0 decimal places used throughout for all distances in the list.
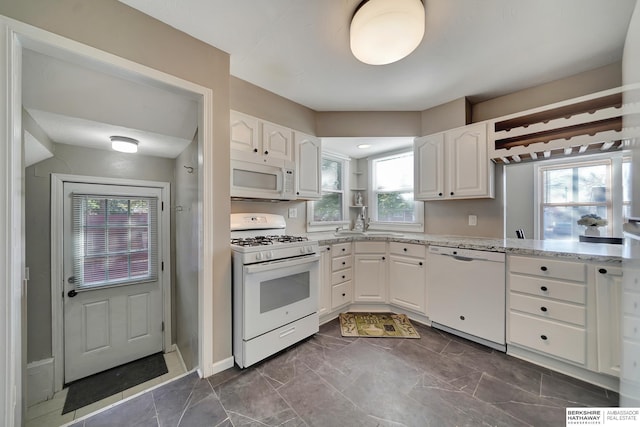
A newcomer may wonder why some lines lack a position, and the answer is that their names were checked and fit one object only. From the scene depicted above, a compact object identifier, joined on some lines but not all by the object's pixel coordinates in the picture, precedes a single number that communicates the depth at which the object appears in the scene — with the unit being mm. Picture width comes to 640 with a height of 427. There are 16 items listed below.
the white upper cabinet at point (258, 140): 2123
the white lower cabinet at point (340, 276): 2525
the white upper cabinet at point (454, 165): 2404
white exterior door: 2338
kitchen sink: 3090
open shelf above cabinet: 1828
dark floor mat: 2158
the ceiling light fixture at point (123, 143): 2037
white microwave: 2059
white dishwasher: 1983
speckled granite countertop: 1622
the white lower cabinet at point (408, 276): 2473
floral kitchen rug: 2271
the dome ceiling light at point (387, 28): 1297
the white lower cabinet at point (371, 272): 2725
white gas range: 1758
